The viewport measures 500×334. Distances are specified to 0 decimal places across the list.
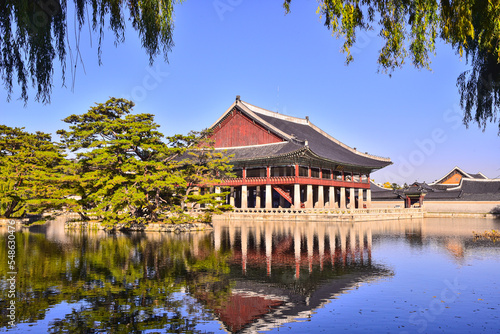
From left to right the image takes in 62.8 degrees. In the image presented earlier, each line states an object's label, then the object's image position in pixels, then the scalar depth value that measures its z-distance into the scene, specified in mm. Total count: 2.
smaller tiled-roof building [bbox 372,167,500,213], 55812
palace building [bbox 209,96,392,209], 45938
